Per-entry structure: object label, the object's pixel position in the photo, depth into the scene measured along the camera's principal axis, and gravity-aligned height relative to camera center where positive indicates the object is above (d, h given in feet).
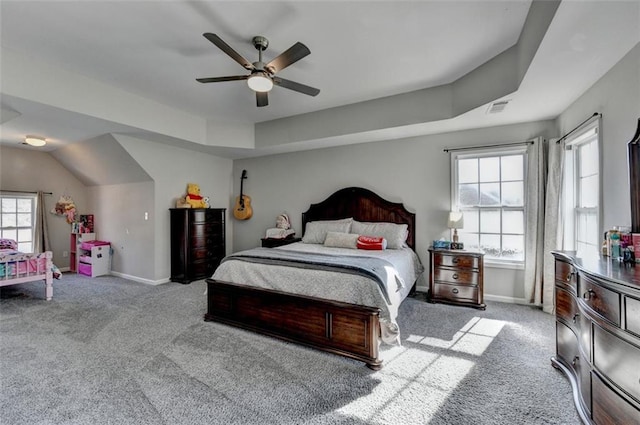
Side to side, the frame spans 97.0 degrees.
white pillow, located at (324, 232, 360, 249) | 13.24 -1.26
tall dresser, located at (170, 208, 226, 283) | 16.16 -1.75
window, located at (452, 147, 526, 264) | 12.66 +0.65
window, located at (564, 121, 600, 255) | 9.07 +0.83
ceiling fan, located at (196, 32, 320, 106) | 7.45 +4.24
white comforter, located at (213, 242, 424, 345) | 7.73 -2.14
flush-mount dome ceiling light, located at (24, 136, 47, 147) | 14.85 +3.80
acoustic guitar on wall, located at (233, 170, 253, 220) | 19.29 +0.43
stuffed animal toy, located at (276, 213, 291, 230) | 17.42 -0.54
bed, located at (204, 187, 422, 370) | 7.67 -2.81
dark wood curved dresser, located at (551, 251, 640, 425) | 4.07 -2.11
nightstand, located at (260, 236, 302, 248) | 16.37 -1.62
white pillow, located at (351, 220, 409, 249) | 13.33 -0.86
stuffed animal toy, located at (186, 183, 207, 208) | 16.85 +0.99
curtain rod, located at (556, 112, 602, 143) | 7.98 +2.83
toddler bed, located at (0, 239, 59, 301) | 12.44 -2.55
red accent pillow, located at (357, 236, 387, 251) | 12.61 -1.32
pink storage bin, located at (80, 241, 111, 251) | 17.80 -1.97
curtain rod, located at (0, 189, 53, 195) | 16.94 +1.33
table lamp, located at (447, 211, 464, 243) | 12.67 -0.32
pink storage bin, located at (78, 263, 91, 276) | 17.93 -3.60
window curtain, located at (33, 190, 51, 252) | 18.25 -0.99
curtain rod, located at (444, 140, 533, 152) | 11.94 +3.05
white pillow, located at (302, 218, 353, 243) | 14.87 -0.80
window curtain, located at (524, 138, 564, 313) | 10.91 -0.19
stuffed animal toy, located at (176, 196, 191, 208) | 16.57 +0.59
